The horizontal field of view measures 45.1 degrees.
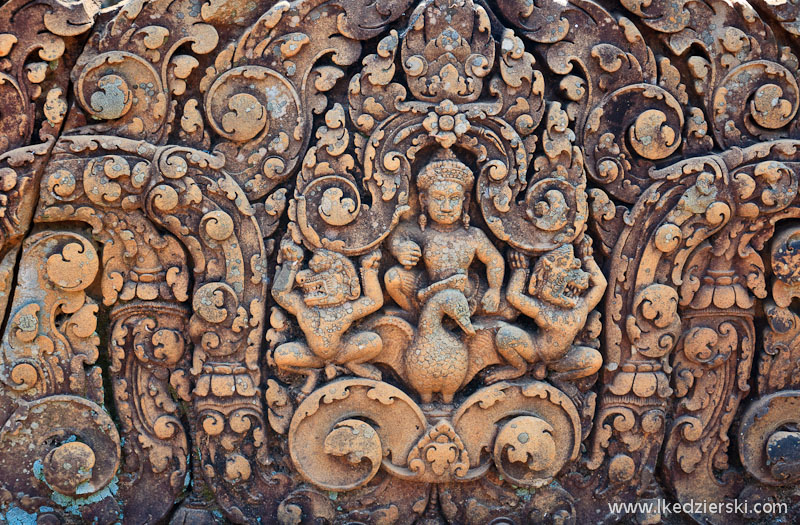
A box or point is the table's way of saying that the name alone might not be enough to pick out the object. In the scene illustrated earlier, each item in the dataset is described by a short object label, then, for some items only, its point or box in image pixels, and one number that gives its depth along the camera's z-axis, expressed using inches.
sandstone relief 145.3
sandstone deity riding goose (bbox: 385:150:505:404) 146.5
